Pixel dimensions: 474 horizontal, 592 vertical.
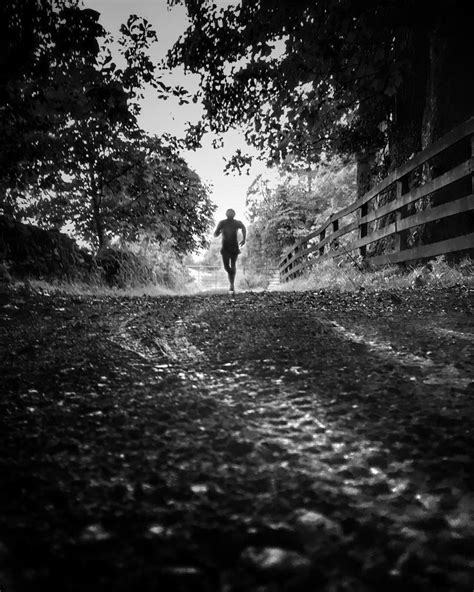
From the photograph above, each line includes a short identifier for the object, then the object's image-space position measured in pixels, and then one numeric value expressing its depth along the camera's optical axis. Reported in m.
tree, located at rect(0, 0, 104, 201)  3.31
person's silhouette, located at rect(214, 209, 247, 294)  8.52
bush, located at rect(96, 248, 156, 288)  7.73
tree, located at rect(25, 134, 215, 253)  8.26
